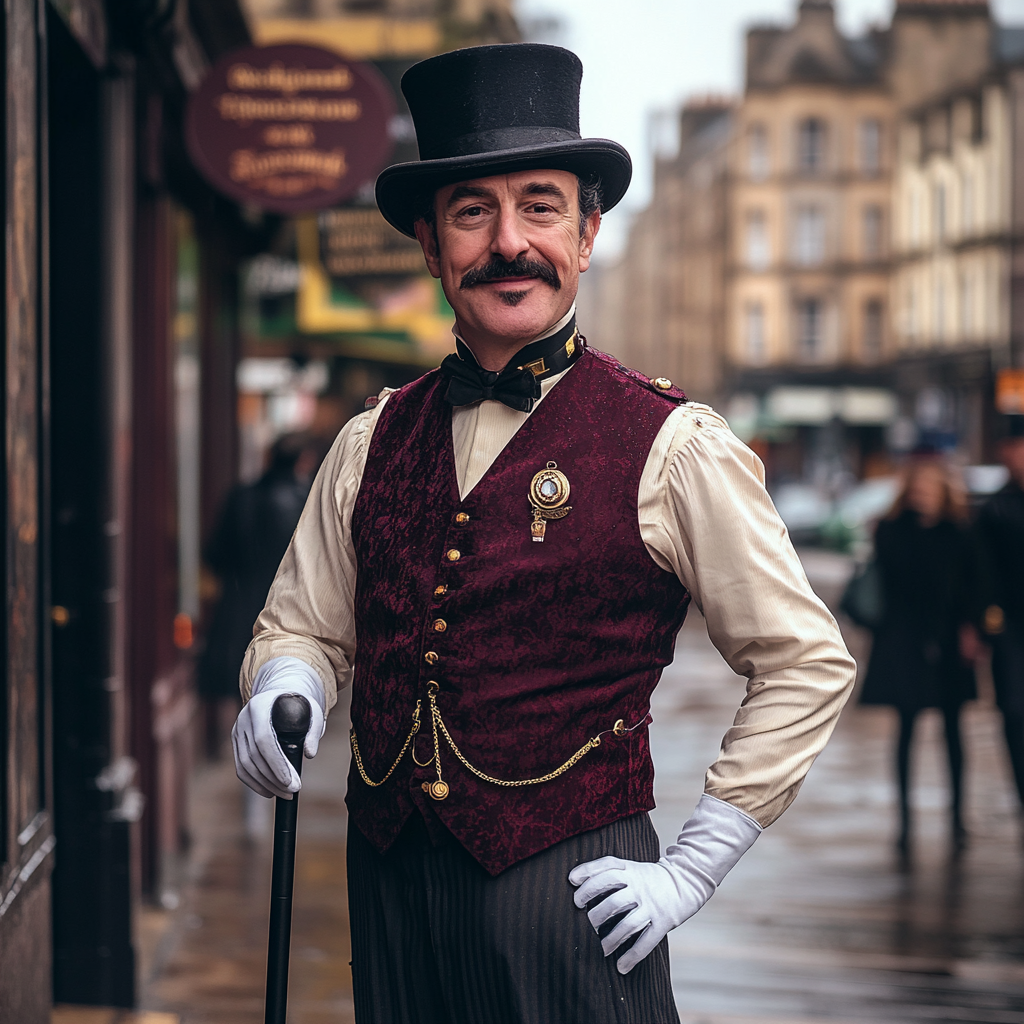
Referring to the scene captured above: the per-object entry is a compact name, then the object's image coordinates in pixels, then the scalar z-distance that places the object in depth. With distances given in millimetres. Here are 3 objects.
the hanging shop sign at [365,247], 9633
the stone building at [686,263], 52125
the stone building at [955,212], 35531
